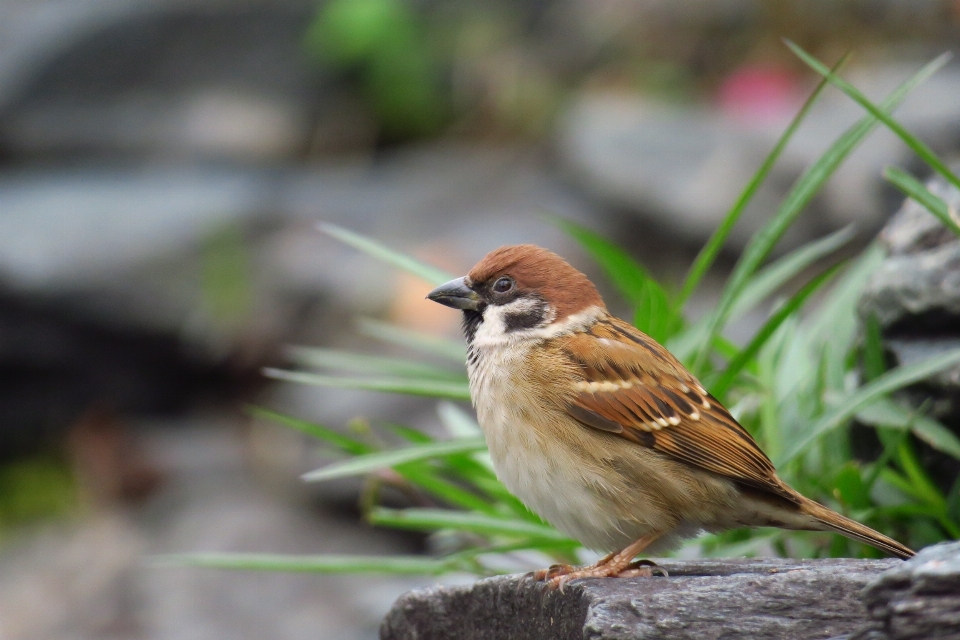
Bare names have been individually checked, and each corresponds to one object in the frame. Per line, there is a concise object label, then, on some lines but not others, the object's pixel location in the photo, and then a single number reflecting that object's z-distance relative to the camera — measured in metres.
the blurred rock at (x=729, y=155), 14.79
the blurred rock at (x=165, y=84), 18.16
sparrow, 5.48
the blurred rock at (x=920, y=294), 6.00
